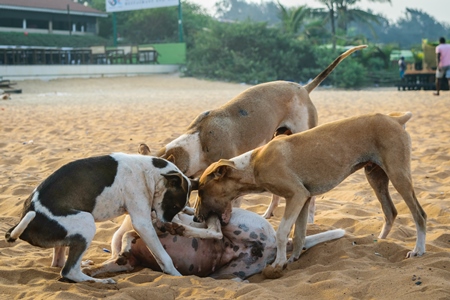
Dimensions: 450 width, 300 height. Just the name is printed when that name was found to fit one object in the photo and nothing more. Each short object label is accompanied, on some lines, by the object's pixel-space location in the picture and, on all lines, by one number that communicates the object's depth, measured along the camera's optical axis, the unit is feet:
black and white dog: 14.97
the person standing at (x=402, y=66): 116.67
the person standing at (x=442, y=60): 68.49
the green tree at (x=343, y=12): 184.47
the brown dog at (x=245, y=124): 20.42
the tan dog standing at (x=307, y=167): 16.40
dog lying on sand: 16.69
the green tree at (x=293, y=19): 159.43
